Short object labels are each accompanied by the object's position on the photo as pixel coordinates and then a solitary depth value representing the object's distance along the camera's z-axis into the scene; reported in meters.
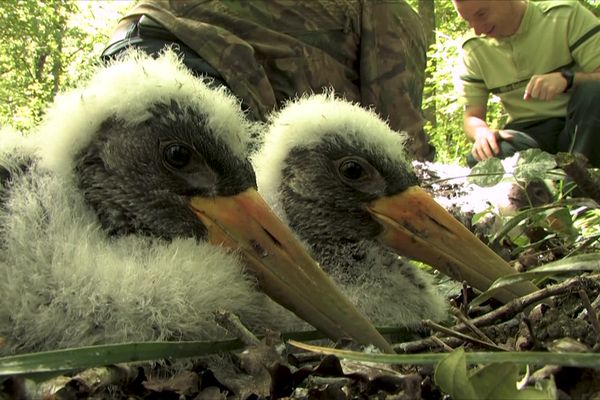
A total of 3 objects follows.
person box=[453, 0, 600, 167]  0.94
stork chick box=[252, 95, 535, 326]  0.48
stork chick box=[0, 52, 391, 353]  0.37
